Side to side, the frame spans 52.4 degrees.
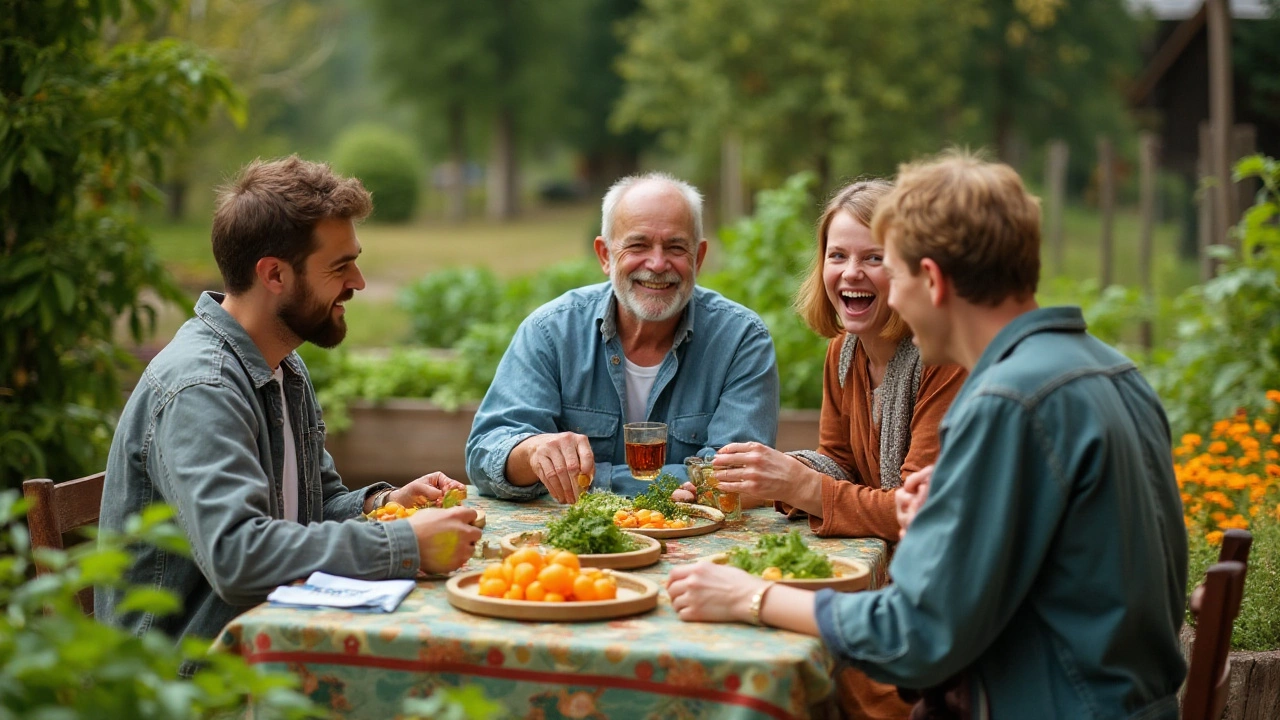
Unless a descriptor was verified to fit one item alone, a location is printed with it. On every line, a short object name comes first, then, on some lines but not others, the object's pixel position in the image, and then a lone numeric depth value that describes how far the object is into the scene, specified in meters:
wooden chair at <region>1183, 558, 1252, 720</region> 2.34
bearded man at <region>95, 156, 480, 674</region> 2.61
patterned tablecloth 2.20
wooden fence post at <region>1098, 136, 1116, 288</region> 10.99
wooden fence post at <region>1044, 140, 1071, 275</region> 12.68
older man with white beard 3.90
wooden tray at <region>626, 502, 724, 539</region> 3.12
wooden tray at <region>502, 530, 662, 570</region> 2.80
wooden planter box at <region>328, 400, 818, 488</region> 7.46
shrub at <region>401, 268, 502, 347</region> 9.38
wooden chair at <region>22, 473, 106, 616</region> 2.98
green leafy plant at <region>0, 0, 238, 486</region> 4.67
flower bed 3.87
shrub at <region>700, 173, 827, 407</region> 7.29
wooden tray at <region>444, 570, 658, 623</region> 2.37
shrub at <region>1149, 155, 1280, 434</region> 5.91
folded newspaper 2.45
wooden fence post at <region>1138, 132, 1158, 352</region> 10.37
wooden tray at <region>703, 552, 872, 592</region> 2.52
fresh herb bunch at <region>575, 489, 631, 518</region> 3.08
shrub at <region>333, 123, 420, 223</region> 32.03
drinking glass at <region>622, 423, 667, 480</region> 3.36
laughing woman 3.19
